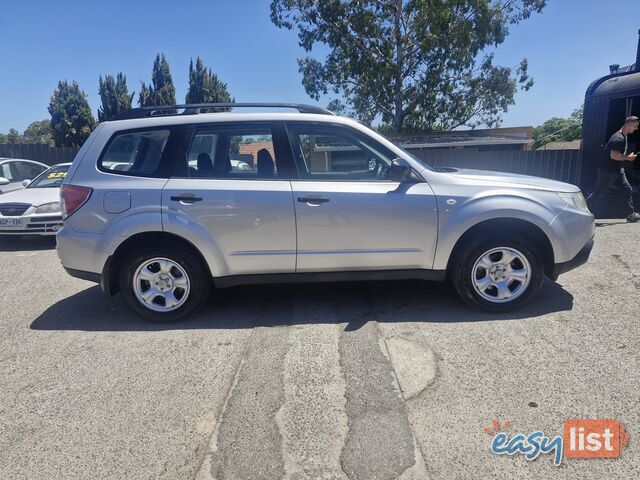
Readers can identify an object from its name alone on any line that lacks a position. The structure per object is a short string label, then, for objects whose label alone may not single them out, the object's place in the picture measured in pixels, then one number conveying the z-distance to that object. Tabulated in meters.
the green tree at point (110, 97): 32.19
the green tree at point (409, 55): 23.55
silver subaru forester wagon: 3.95
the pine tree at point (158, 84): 34.59
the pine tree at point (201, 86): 35.94
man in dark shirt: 7.68
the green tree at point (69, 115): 29.56
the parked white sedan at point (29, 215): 7.70
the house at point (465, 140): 23.58
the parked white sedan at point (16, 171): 10.28
